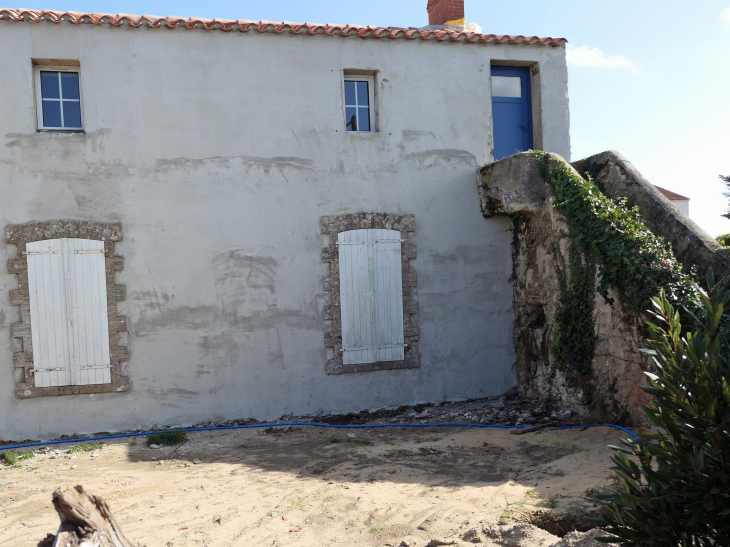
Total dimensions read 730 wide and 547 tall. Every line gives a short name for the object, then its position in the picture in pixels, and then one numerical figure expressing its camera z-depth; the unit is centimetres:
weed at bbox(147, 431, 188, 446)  632
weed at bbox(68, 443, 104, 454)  614
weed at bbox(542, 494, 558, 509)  403
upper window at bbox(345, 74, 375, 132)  768
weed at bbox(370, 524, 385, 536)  388
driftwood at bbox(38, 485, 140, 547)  253
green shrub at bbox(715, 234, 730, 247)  1539
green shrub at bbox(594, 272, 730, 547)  205
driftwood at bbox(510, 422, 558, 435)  619
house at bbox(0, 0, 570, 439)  669
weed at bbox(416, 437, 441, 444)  613
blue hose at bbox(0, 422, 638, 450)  635
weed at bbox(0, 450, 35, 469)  584
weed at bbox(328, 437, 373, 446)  616
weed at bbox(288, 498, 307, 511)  438
